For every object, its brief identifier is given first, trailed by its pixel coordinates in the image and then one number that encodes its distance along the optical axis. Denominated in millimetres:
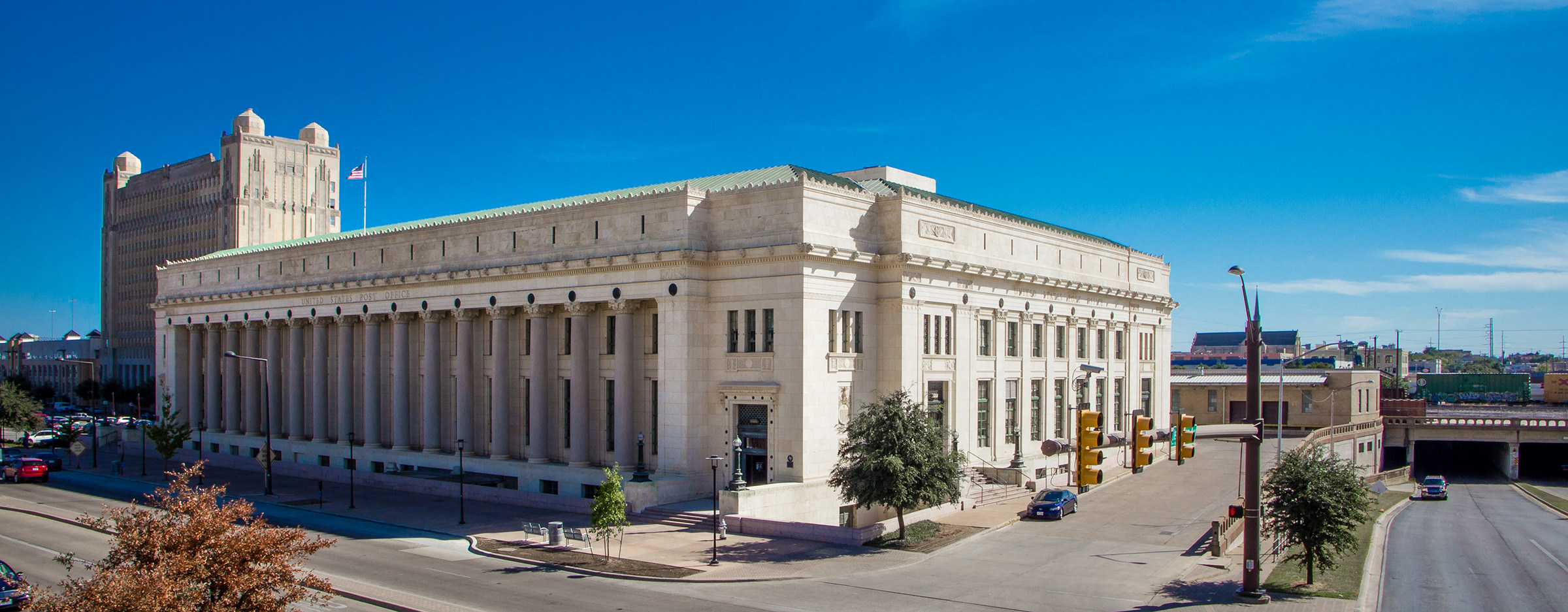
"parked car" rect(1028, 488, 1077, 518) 44188
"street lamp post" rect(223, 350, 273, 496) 54097
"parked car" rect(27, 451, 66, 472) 68938
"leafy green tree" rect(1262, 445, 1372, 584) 31297
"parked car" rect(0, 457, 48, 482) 61938
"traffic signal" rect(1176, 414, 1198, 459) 22312
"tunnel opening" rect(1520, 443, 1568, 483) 102812
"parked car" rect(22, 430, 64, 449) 87069
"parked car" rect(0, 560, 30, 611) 26594
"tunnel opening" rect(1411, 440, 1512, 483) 103050
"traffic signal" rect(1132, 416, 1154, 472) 21381
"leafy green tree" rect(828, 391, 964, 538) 37688
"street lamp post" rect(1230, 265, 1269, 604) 27375
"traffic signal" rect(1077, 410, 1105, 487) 19734
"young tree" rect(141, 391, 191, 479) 65875
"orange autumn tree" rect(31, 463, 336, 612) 15961
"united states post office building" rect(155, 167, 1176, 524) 47156
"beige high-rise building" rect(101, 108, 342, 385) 132250
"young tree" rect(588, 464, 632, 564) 34844
